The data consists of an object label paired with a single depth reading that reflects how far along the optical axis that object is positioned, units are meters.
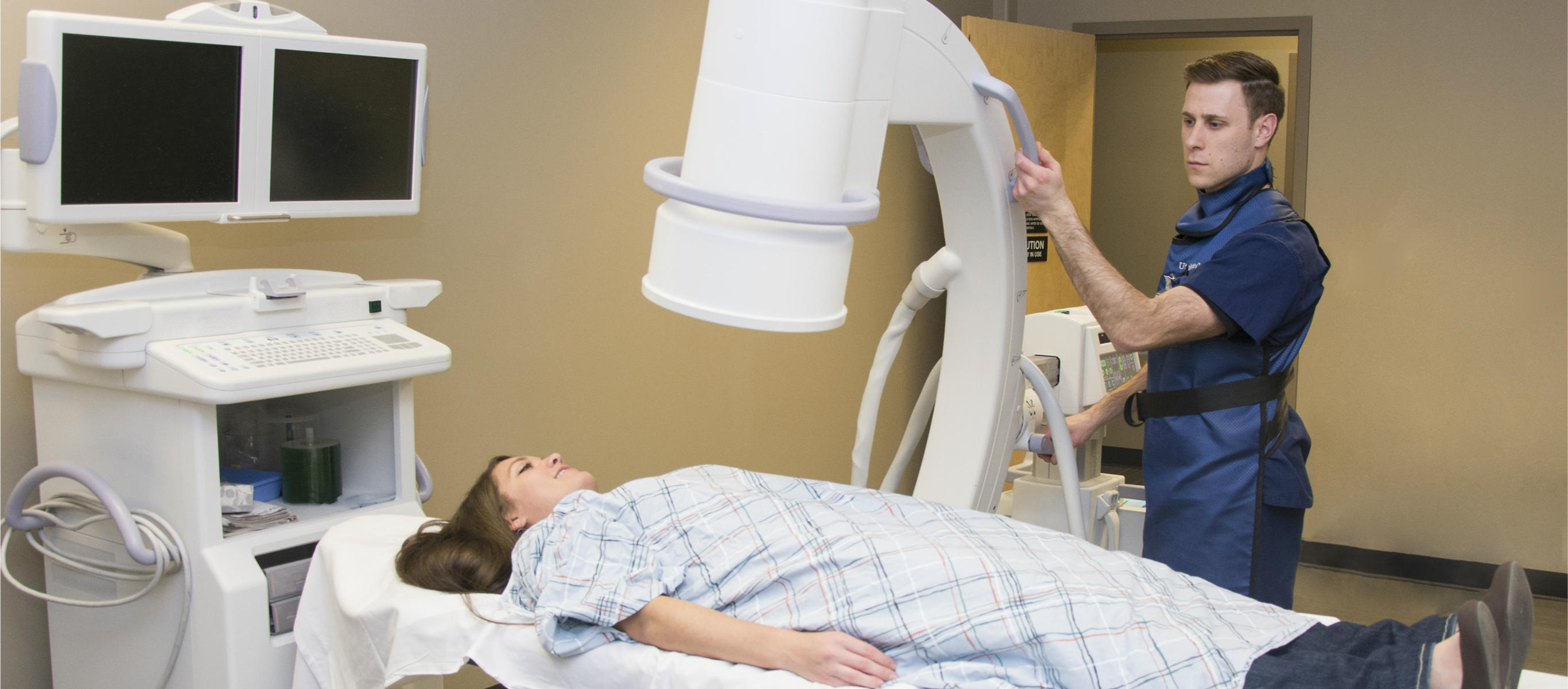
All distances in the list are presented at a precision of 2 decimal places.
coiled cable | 1.74
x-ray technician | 1.91
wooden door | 4.20
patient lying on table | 1.51
